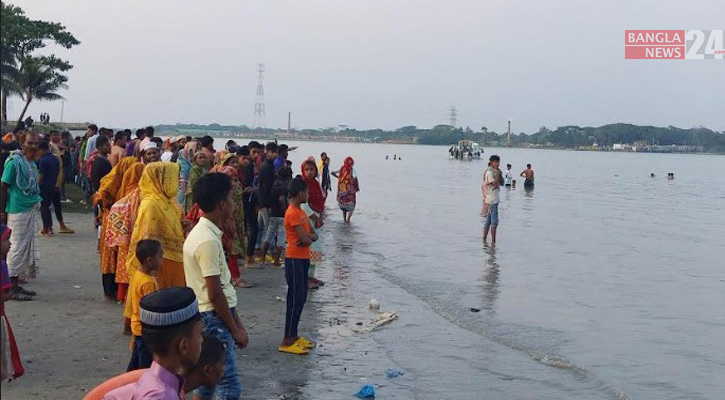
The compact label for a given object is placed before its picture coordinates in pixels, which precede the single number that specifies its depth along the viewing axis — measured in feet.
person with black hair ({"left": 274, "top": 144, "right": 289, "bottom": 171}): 41.16
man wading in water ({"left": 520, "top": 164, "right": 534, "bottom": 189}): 141.67
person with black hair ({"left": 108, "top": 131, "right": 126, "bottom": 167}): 36.83
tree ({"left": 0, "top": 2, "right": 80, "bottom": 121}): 131.44
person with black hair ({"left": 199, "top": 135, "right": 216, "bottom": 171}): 32.86
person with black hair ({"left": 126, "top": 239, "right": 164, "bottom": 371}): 18.34
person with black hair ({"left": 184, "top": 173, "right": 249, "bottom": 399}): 14.62
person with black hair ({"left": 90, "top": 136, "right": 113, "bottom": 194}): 33.86
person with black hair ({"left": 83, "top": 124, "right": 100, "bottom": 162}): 50.65
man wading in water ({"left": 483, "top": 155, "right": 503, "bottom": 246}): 50.57
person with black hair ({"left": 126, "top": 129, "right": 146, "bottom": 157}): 46.34
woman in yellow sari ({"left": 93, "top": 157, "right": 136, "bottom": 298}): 27.37
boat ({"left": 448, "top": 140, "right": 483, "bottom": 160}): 340.39
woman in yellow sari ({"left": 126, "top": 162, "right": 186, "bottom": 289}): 19.92
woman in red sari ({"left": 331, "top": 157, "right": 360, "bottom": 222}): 62.08
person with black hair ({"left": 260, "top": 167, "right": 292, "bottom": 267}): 35.19
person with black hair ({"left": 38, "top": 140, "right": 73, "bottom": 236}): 39.37
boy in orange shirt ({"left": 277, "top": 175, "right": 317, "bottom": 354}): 23.12
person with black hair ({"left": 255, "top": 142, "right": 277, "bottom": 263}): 36.73
